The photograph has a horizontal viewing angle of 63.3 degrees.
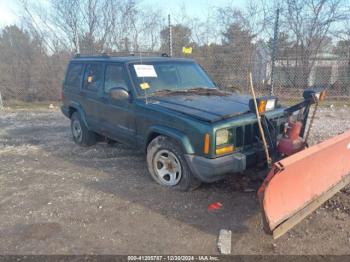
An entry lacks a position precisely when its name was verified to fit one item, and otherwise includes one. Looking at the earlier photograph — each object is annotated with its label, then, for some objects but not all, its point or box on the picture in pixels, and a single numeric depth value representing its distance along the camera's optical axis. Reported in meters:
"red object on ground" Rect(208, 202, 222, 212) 3.53
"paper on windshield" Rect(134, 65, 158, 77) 4.42
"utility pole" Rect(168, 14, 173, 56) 8.86
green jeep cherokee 3.42
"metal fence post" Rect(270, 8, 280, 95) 8.03
